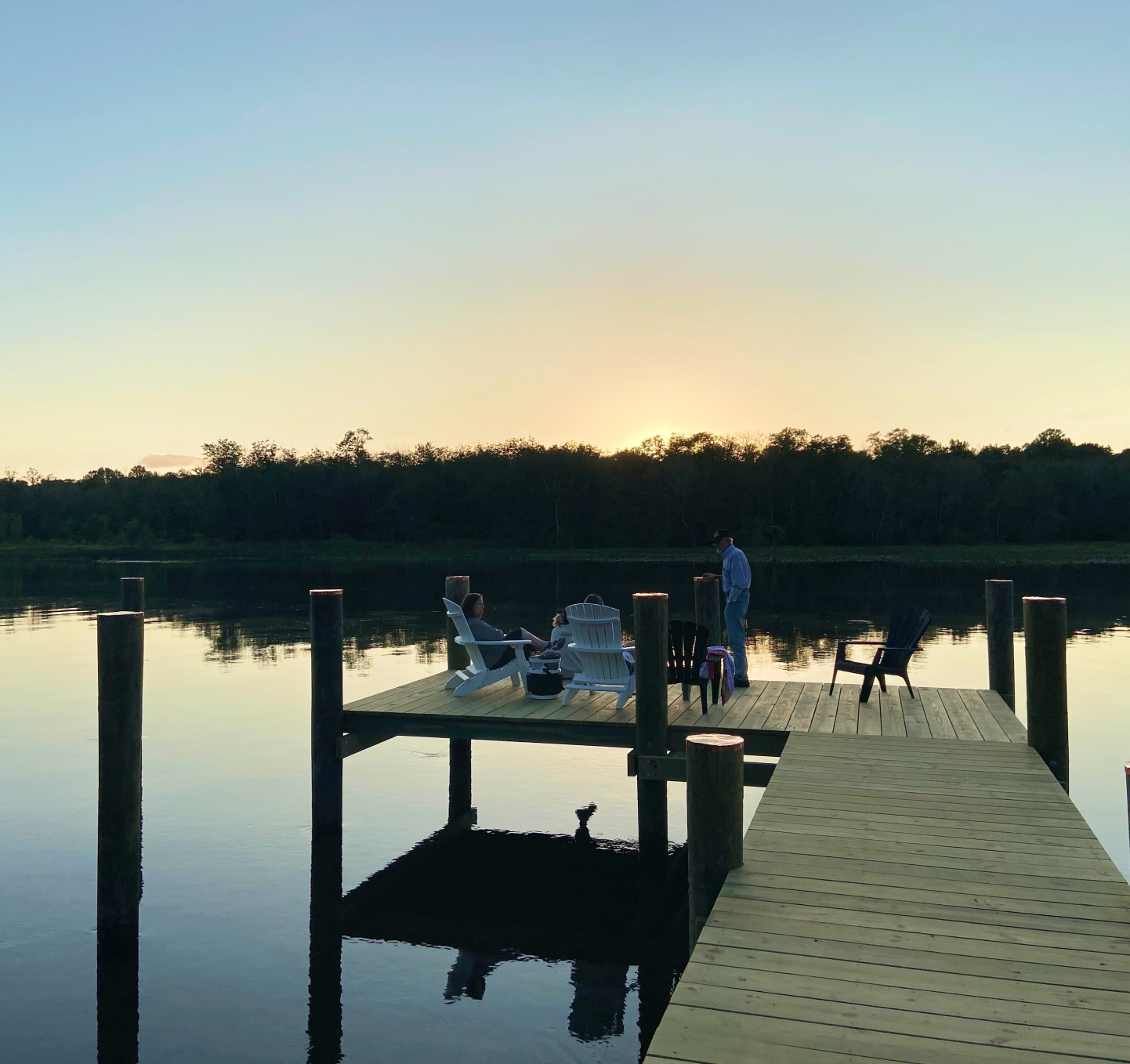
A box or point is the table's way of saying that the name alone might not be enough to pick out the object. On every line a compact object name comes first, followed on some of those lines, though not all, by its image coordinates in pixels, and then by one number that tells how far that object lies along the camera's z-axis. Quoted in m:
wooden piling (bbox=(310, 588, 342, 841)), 9.17
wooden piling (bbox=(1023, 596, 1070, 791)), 7.65
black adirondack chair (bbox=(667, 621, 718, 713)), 9.52
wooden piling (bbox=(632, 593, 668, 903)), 8.45
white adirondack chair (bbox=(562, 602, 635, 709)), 9.51
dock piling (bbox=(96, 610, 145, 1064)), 7.39
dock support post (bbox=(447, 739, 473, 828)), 11.99
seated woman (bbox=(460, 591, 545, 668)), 10.45
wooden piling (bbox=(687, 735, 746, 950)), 5.09
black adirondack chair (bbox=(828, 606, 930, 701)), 10.05
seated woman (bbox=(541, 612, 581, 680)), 9.96
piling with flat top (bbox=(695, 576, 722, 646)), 11.30
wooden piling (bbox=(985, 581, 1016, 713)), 10.46
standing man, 10.67
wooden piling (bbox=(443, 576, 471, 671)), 12.33
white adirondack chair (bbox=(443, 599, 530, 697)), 10.29
